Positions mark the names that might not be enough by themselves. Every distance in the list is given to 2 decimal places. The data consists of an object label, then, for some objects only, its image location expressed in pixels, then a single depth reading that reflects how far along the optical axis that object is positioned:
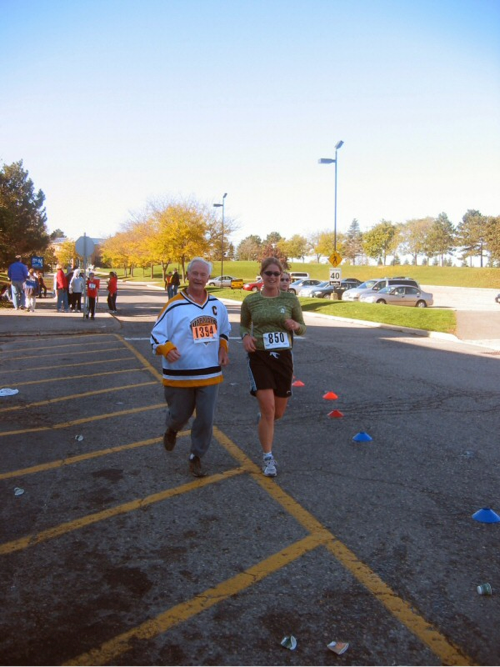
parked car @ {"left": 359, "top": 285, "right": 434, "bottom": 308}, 30.78
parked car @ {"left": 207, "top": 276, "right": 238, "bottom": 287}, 57.69
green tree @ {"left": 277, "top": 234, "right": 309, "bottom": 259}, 134.50
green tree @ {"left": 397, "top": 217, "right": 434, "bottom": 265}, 123.38
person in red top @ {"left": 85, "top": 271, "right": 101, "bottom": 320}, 18.09
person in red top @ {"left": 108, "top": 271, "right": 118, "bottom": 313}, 22.25
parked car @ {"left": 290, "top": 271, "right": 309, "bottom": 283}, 63.47
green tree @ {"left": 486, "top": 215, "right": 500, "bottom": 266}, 81.06
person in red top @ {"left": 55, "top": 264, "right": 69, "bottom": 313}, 21.62
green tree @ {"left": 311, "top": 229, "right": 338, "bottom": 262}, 125.25
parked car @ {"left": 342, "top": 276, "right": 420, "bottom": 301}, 33.97
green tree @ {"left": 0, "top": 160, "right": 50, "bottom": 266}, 53.61
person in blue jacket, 20.08
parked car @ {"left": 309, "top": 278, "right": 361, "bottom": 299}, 41.56
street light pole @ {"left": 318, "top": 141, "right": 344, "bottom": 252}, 30.77
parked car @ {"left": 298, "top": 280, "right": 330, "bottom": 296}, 43.32
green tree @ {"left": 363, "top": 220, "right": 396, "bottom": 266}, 116.81
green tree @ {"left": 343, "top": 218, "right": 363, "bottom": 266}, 152.49
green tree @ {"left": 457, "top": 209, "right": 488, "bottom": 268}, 118.94
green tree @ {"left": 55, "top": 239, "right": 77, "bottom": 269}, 119.31
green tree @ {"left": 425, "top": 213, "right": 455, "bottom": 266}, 122.56
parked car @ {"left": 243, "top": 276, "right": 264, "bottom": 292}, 45.59
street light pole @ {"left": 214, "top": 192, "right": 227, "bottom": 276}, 50.77
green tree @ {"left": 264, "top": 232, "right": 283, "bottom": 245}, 184.75
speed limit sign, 28.00
